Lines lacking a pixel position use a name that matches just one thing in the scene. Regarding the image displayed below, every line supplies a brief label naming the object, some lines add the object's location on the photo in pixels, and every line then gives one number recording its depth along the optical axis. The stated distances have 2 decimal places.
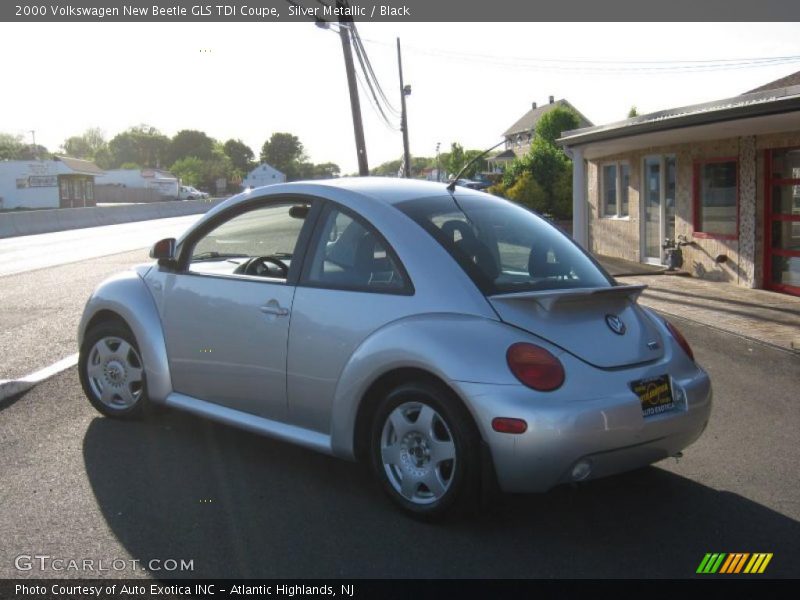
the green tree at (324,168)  127.02
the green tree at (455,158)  90.86
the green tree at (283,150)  130.09
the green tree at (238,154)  156.38
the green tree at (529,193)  33.12
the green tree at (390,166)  143.38
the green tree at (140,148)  166.50
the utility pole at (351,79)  24.95
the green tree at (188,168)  133.73
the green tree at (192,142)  158.12
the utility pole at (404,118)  45.78
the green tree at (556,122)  62.66
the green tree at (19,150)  118.15
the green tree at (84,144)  183.25
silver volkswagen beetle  4.06
